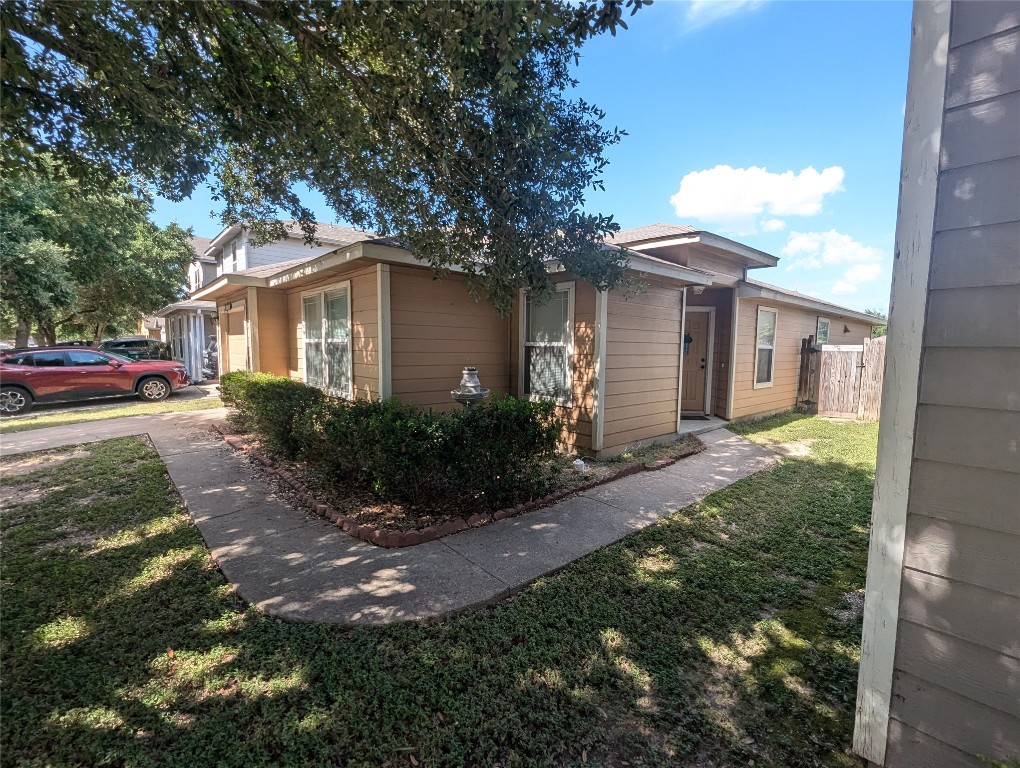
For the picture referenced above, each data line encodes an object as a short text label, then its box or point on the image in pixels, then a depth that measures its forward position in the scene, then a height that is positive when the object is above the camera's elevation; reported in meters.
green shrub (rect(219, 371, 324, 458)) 5.77 -0.84
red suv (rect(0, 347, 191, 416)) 10.15 -0.85
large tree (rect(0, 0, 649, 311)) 3.21 +1.95
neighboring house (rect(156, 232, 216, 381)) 16.61 +0.86
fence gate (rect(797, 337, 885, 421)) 10.17 -0.55
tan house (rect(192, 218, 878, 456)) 6.12 +0.26
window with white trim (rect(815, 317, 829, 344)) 12.30 +0.66
